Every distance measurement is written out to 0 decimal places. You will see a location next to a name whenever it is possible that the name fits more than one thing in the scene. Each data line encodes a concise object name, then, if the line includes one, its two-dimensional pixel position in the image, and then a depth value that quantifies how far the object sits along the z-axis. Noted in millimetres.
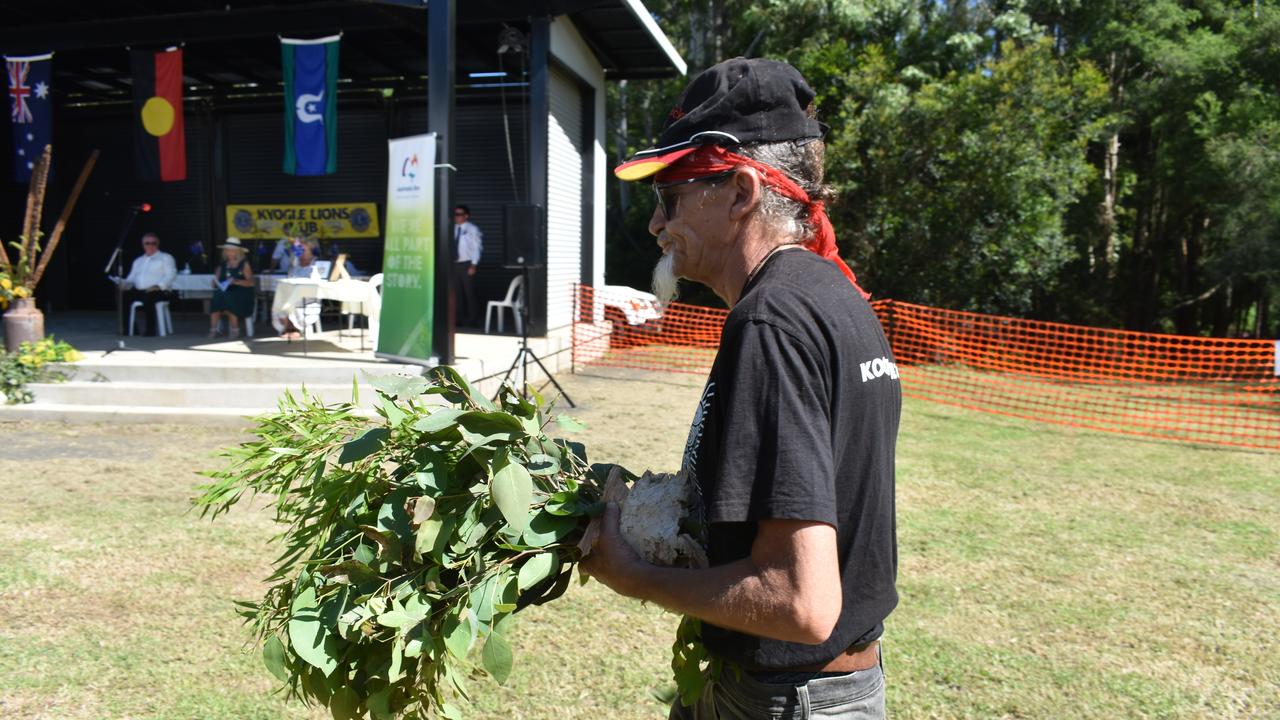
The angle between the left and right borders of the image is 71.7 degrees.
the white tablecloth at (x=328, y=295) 10594
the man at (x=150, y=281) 11766
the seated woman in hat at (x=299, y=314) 10852
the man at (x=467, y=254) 13188
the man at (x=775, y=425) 1260
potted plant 9477
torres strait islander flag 11234
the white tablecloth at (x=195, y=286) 13086
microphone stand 10430
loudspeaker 9914
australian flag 12859
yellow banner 15453
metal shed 11891
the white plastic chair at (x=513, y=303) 12930
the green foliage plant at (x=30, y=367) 8586
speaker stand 9080
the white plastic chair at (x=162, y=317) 11875
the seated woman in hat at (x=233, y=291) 11633
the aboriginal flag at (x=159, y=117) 12133
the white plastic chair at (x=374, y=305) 10742
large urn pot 9453
